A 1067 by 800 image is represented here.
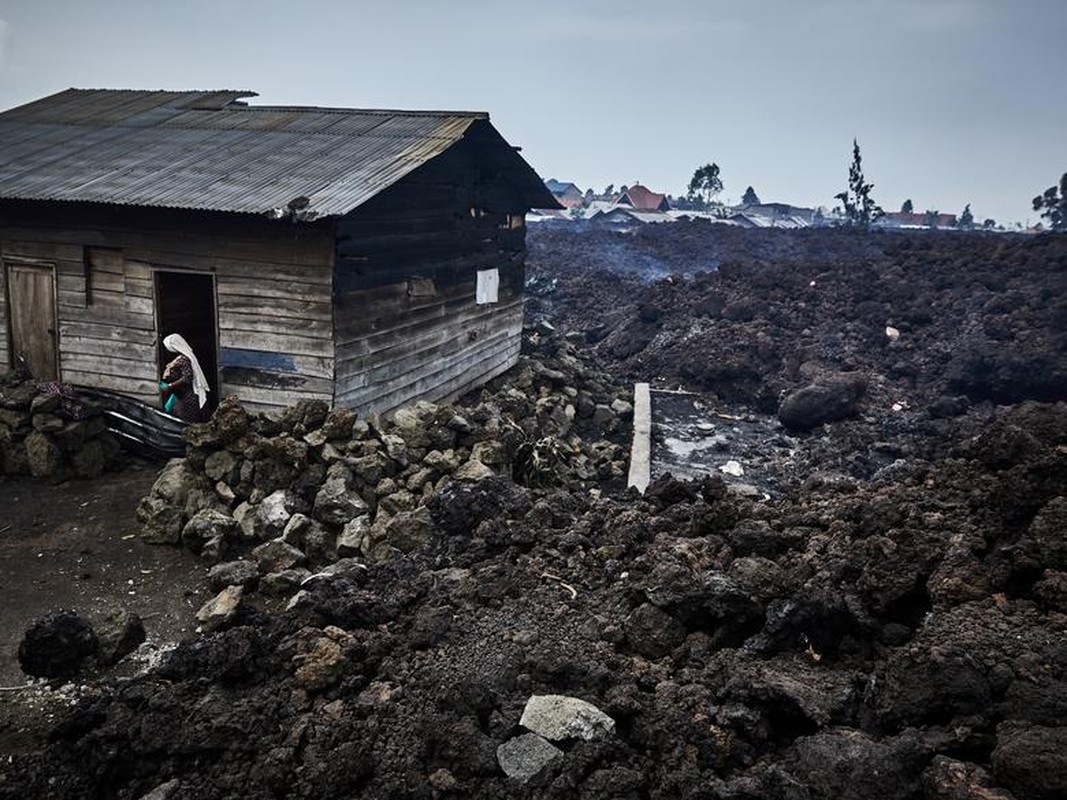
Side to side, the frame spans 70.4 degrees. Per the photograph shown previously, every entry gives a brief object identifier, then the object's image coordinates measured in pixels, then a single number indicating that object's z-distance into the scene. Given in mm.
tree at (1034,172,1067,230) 49625
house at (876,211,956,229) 76375
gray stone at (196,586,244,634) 5832
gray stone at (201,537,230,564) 7133
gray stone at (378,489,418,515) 7508
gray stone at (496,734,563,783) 3453
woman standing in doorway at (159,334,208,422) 8961
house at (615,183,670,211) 73625
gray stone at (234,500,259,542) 7410
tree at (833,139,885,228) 50031
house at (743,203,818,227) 65475
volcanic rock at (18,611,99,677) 5230
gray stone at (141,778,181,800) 3549
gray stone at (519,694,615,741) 3591
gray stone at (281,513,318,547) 7148
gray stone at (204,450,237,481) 8023
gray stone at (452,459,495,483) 7730
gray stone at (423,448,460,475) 8094
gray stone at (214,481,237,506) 7891
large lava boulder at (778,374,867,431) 13000
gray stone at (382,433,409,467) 8141
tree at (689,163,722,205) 74250
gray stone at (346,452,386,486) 7883
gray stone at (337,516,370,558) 7020
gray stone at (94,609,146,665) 5543
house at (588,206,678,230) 54438
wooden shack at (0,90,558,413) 8609
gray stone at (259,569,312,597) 6559
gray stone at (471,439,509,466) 8234
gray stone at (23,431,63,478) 8633
